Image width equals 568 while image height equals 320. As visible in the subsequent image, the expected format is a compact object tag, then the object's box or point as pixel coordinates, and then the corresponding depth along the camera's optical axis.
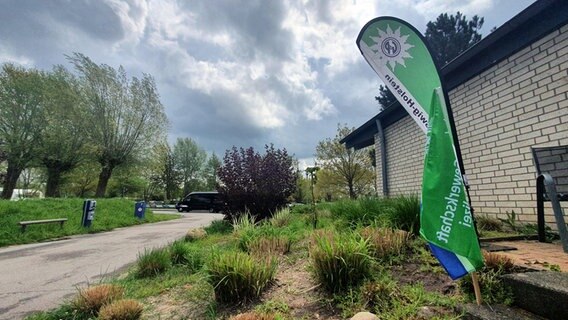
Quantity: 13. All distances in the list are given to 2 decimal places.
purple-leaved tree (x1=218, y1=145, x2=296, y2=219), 8.69
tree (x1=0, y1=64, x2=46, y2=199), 16.95
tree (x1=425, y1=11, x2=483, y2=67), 18.52
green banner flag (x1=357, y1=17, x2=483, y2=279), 1.94
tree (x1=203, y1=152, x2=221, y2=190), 45.91
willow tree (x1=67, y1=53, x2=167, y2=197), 19.83
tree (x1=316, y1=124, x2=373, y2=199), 26.00
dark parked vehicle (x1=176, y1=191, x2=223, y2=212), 26.20
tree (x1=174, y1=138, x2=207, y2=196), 45.31
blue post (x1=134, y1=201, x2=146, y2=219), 15.04
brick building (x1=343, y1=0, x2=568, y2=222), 3.77
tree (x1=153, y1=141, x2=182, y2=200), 45.25
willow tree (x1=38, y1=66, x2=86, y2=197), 17.91
